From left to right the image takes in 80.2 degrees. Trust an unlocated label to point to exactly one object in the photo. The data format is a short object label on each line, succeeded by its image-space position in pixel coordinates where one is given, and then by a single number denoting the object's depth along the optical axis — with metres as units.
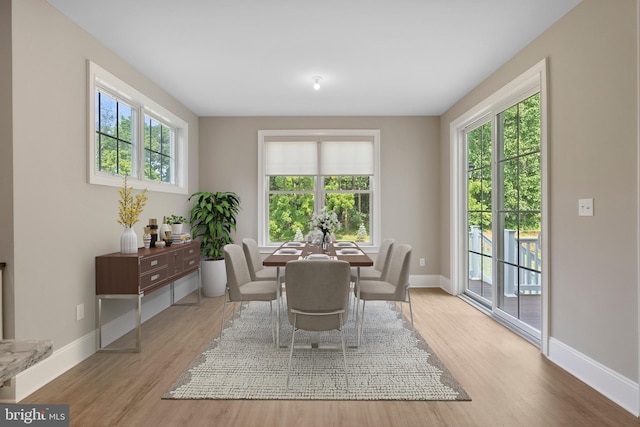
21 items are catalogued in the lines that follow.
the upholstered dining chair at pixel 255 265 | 4.11
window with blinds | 6.02
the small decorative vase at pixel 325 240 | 4.30
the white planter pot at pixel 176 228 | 4.60
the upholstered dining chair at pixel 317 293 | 2.68
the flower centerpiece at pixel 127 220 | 3.43
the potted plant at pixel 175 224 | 4.60
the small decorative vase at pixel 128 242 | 3.42
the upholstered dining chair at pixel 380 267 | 4.20
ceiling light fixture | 4.27
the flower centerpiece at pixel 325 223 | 4.32
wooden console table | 3.20
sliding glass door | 3.63
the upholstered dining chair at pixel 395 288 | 3.45
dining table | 3.25
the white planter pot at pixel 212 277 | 5.43
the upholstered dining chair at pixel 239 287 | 3.43
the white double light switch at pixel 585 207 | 2.67
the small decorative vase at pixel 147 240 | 3.94
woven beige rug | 2.54
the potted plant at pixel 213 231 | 5.44
